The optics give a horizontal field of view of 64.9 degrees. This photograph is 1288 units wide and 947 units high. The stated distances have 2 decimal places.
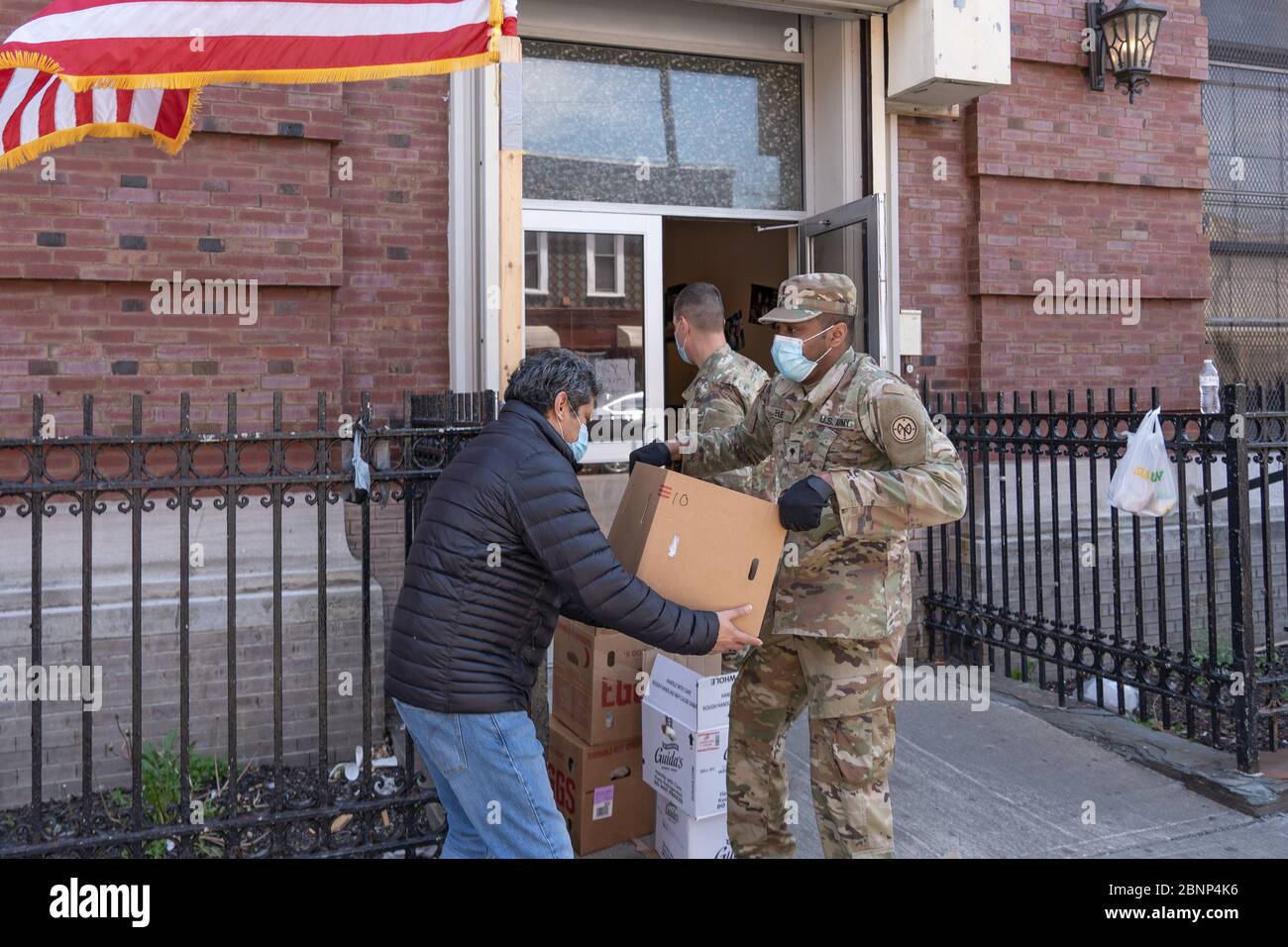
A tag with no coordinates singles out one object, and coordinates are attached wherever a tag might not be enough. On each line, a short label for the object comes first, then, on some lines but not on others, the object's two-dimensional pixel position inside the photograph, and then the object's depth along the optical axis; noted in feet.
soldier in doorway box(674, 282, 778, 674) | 14.89
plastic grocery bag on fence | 14.87
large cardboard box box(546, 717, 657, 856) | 12.50
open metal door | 20.11
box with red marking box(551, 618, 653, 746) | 12.46
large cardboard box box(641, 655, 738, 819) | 11.49
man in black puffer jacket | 8.76
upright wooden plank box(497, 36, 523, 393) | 14.69
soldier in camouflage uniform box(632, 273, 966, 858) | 10.07
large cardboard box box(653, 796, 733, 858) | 11.68
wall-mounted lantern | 22.67
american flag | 11.75
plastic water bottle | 22.75
